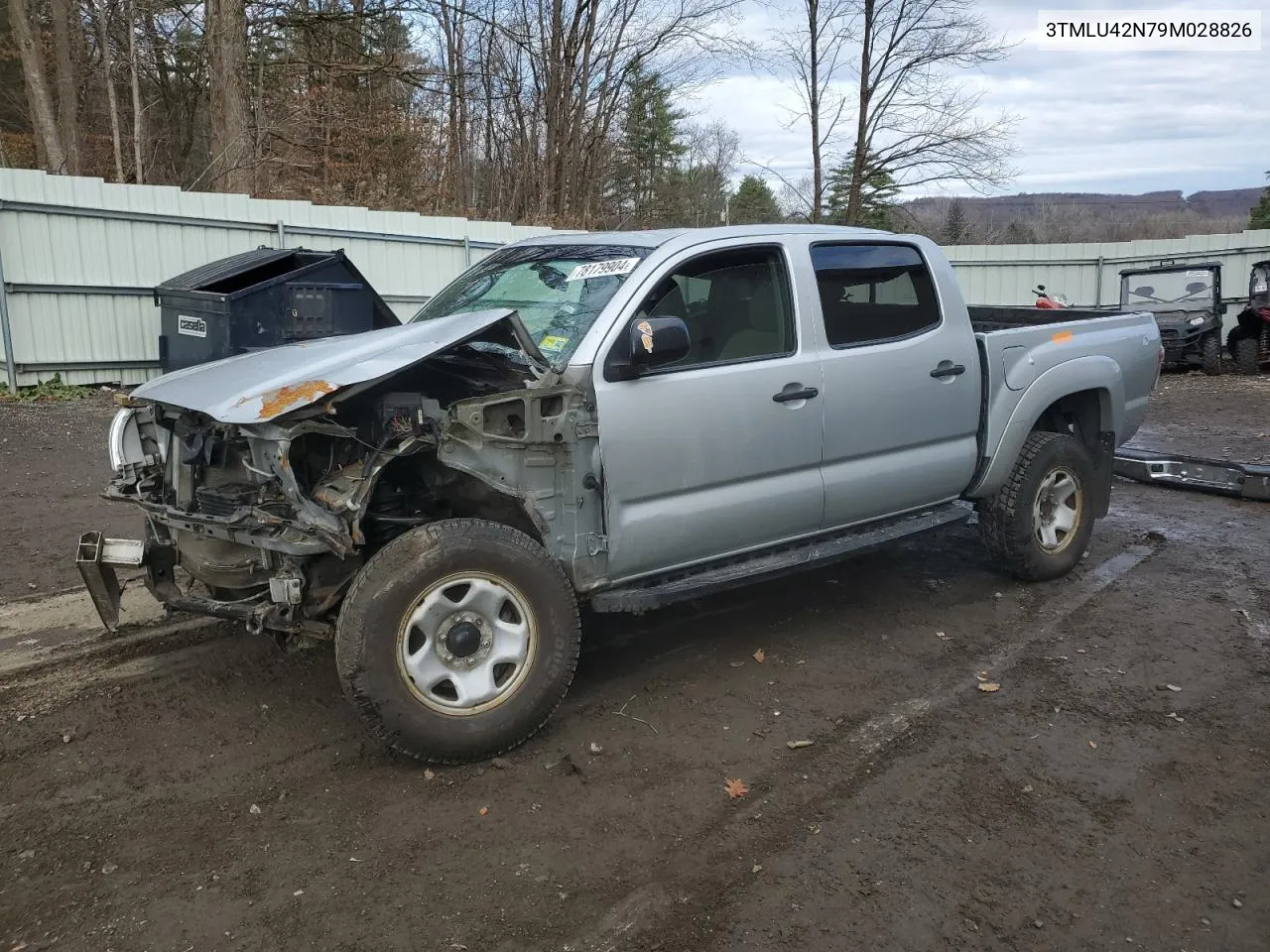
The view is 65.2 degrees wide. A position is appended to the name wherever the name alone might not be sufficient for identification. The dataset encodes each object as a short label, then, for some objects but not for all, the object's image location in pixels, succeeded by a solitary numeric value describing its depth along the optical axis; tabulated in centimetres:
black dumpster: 977
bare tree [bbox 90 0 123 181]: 2003
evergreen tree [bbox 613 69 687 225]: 3039
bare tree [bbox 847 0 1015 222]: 2475
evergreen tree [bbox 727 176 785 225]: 4253
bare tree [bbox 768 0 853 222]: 2547
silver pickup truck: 352
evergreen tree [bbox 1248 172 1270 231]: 3781
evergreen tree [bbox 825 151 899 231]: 2548
